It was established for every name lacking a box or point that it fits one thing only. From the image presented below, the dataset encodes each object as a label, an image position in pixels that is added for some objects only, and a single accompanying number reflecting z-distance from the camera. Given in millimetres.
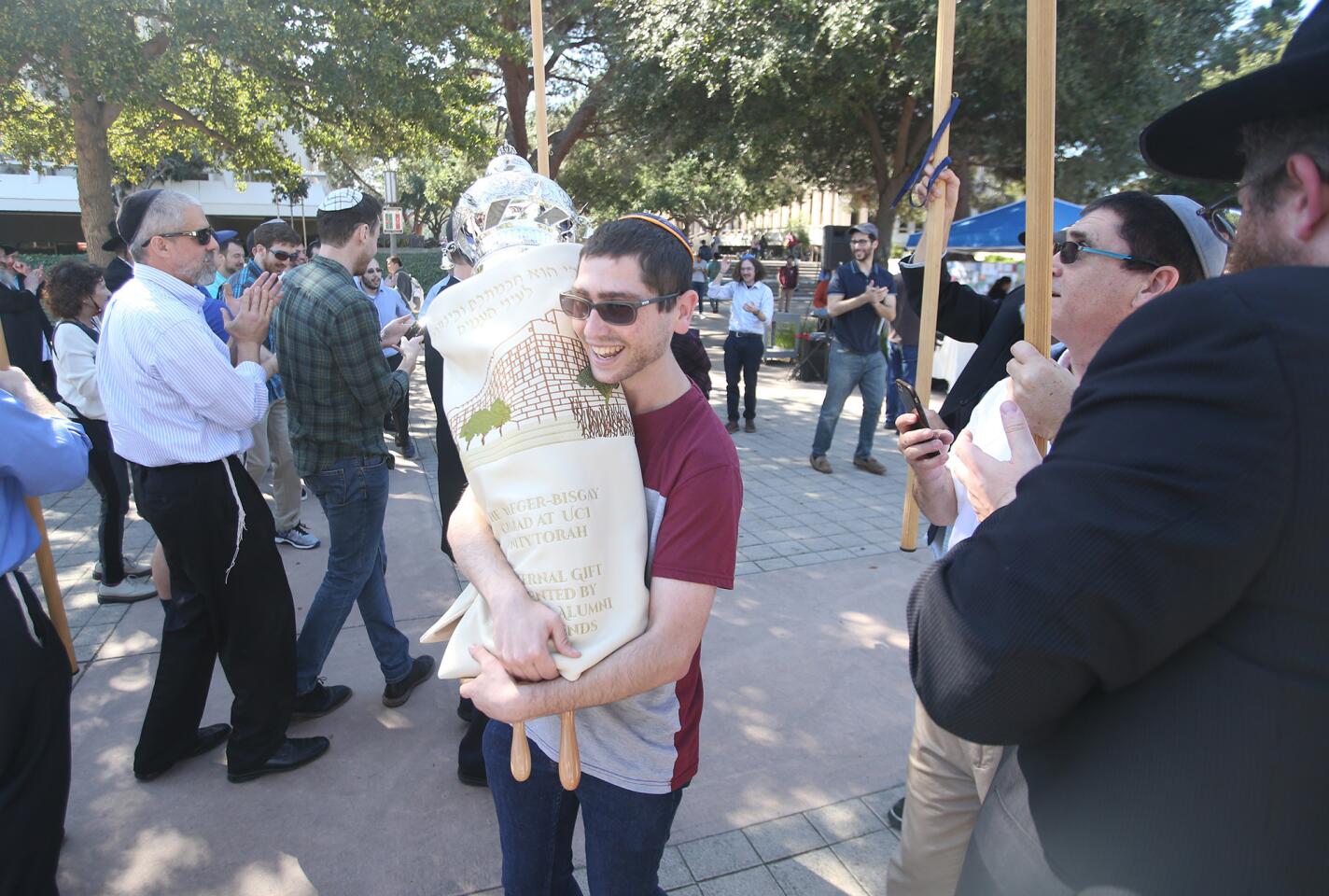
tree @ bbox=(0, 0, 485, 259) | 9734
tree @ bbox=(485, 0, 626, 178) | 13000
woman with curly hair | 4398
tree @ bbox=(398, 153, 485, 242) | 41562
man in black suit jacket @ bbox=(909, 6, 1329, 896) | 791
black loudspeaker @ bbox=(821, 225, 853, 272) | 14789
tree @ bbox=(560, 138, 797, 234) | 16375
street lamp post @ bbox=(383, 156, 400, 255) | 16078
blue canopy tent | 10977
